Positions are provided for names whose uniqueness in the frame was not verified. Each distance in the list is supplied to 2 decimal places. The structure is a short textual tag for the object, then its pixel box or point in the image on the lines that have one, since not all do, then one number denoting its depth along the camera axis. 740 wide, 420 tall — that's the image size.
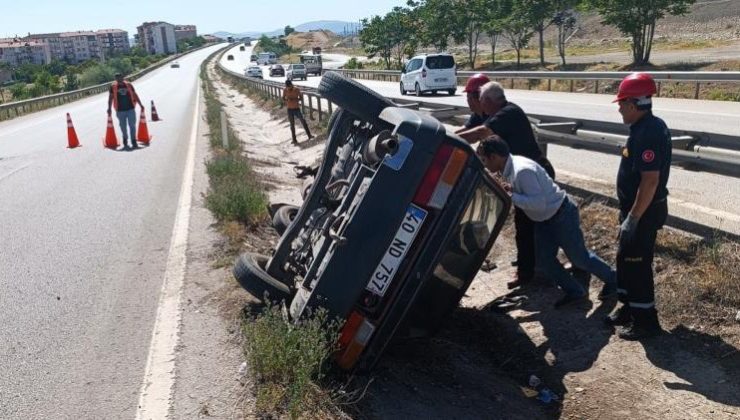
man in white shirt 4.71
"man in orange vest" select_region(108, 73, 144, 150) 15.56
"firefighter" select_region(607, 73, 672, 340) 4.16
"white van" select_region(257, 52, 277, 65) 96.94
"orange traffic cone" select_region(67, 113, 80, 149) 16.79
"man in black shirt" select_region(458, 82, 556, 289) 5.43
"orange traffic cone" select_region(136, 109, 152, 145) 17.17
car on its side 3.69
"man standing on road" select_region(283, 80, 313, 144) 16.98
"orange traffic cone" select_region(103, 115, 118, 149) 16.28
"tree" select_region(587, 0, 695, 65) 27.72
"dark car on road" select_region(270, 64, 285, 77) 64.66
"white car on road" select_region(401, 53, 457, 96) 26.25
